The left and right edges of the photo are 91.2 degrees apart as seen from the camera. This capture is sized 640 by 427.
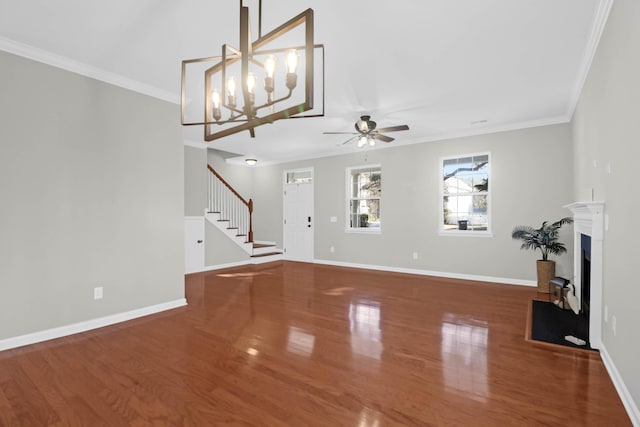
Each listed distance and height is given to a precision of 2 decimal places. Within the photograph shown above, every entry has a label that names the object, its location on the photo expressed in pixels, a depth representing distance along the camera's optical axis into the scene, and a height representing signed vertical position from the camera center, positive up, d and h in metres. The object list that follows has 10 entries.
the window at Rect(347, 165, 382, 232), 7.07 +0.34
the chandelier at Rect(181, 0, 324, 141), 1.58 +0.78
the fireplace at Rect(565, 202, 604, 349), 2.77 -0.41
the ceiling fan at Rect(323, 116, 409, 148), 4.85 +1.27
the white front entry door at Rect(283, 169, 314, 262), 8.04 -0.09
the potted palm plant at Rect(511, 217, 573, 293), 4.85 -0.47
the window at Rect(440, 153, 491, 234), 5.83 +0.35
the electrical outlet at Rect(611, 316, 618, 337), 2.33 -0.83
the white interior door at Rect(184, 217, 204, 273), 6.42 -0.69
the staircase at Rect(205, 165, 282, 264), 7.06 -0.12
